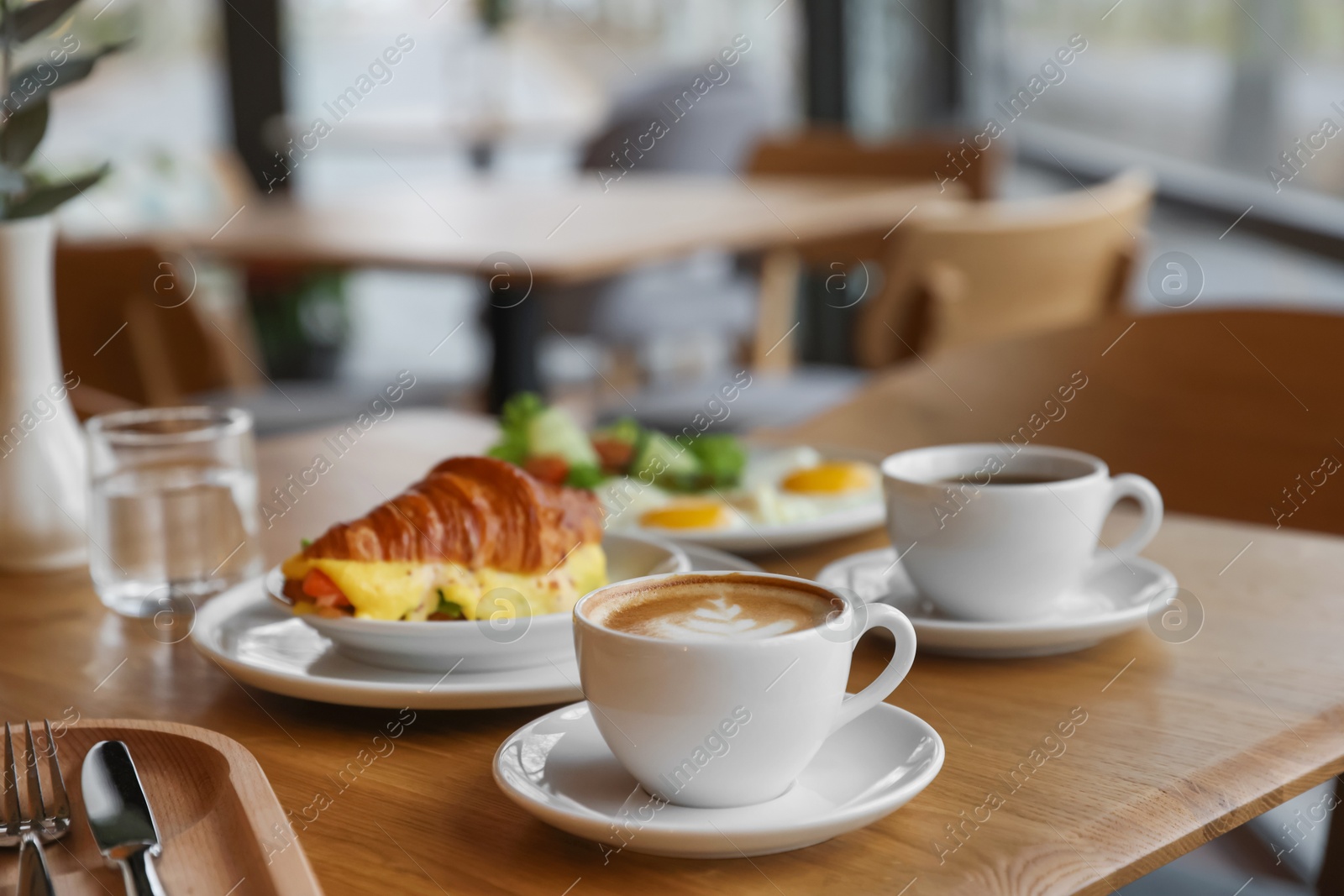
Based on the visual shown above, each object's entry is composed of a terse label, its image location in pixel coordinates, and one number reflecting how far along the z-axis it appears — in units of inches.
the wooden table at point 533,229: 113.9
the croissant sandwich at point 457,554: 48.9
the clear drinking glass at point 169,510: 54.0
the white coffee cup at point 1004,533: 50.0
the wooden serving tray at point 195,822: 43.1
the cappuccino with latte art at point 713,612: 44.2
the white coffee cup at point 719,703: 43.5
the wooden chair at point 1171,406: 64.3
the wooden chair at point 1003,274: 103.8
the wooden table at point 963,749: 43.4
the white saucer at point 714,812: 43.0
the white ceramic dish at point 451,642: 48.3
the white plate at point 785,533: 55.5
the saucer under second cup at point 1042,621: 49.7
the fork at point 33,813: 44.4
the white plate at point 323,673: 47.6
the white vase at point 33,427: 56.4
